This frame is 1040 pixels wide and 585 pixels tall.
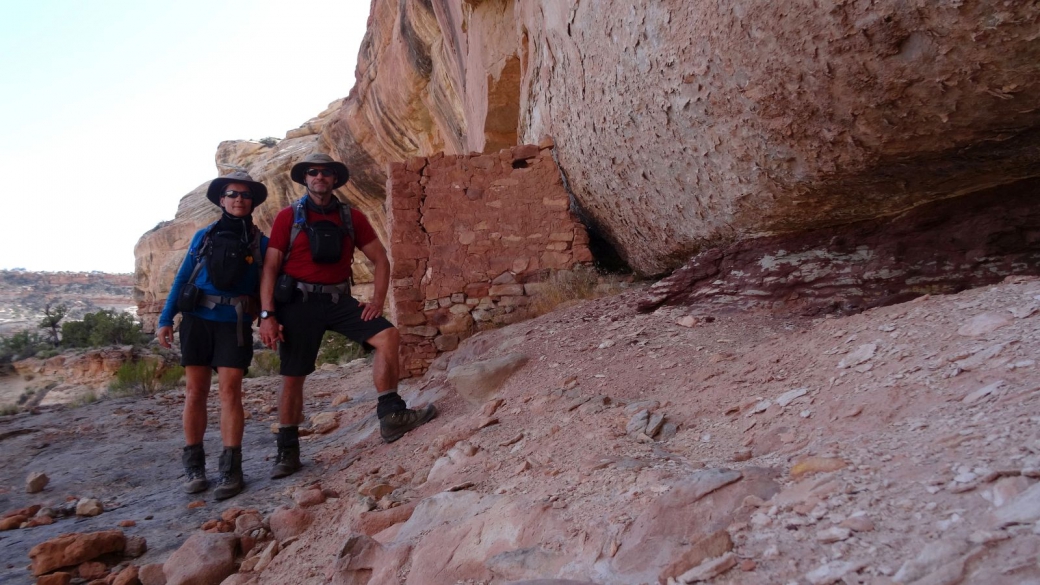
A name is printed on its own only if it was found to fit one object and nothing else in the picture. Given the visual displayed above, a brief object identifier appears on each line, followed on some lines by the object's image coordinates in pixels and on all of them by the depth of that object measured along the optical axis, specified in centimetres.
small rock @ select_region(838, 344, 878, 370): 192
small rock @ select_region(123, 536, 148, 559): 238
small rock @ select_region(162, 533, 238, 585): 205
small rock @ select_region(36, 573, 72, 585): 212
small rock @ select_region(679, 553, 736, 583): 113
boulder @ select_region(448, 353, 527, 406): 341
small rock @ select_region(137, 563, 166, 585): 213
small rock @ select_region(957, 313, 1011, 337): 176
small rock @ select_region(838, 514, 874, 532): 108
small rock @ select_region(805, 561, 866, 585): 100
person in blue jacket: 308
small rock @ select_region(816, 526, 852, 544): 108
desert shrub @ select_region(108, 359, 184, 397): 778
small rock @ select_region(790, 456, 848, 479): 130
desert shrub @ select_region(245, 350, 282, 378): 944
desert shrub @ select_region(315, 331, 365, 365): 1034
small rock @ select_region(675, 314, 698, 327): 342
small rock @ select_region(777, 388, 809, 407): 184
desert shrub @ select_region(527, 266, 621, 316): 483
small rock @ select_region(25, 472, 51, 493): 344
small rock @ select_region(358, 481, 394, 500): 235
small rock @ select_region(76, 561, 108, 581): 222
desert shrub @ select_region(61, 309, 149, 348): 1434
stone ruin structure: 507
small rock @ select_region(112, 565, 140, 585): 212
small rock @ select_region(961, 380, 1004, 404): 138
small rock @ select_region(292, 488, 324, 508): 251
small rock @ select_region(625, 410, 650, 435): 210
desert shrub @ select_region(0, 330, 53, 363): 1338
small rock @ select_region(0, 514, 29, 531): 282
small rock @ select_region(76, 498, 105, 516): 292
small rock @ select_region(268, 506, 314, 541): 231
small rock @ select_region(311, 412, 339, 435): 429
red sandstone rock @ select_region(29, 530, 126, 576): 222
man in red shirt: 319
